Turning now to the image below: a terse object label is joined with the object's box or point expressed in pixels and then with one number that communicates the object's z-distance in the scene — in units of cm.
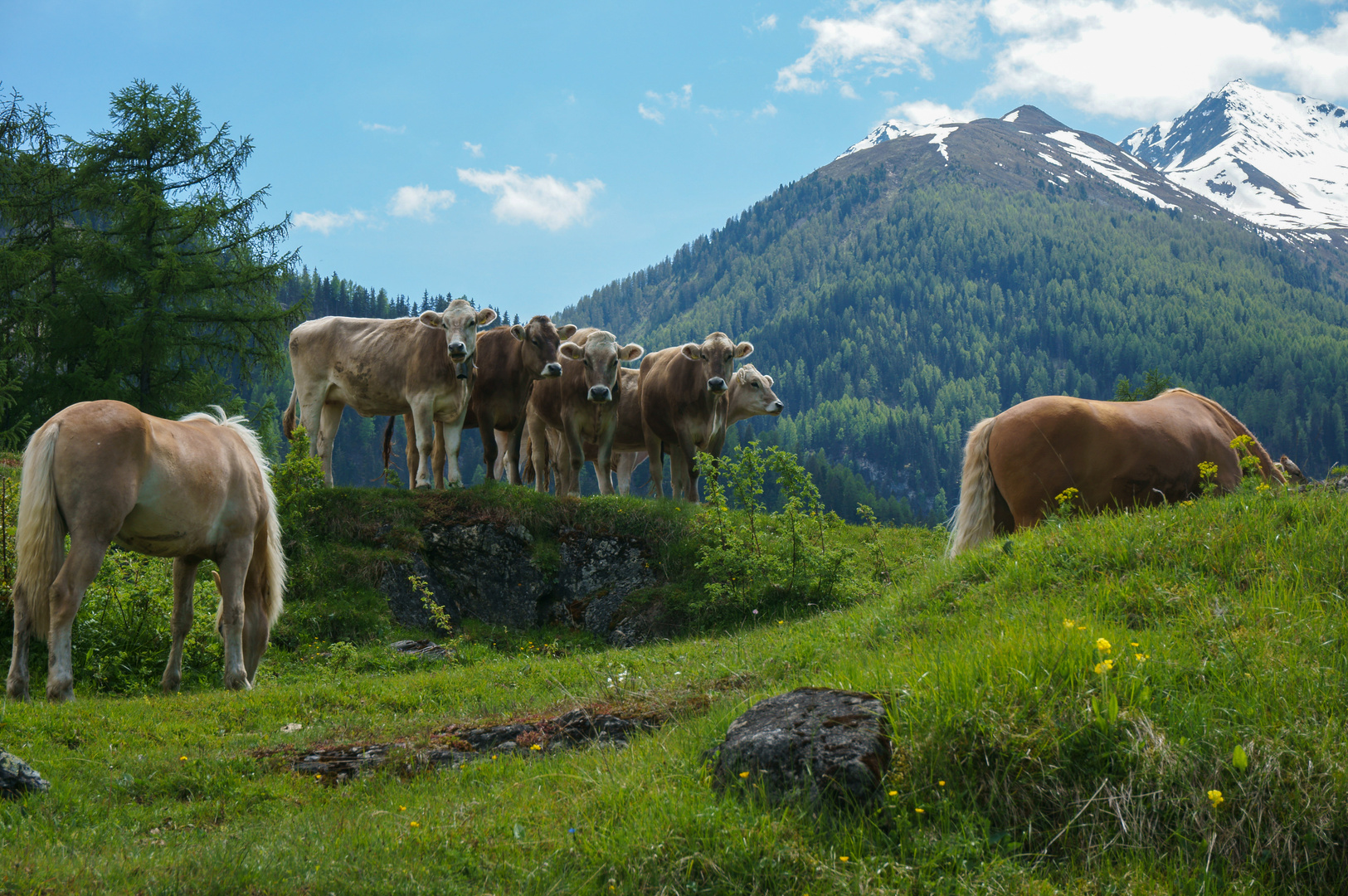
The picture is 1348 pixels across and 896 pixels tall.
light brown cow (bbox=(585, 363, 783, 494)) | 1986
